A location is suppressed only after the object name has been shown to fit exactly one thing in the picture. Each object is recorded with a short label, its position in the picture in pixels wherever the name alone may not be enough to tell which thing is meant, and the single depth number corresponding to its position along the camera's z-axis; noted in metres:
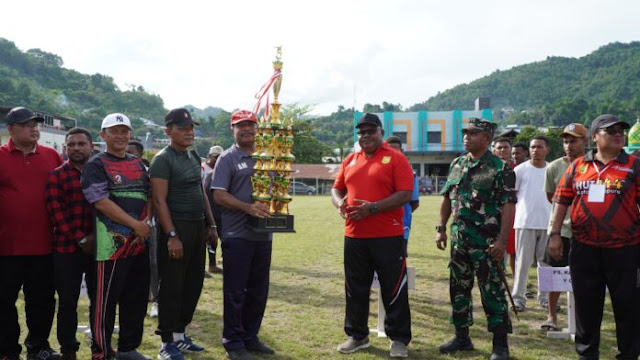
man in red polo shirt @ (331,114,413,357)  4.79
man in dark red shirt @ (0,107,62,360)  4.39
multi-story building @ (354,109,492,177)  50.91
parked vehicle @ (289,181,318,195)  45.38
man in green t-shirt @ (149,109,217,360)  4.55
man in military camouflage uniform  4.70
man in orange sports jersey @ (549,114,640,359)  4.14
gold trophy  4.72
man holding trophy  4.75
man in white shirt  6.31
